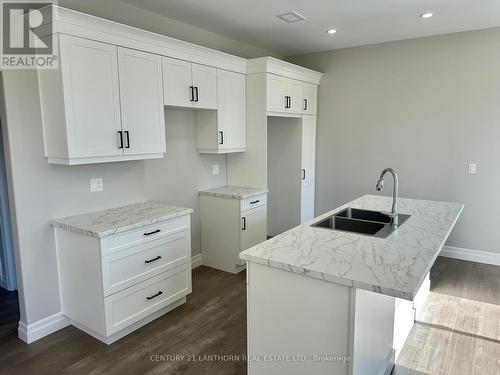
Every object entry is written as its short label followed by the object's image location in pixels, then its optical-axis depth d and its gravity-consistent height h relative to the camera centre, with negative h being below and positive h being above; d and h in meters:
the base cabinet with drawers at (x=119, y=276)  2.51 -1.00
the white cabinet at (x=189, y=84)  3.17 +0.59
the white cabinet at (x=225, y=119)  3.79 +0.29
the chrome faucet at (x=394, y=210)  2.40 -0.48
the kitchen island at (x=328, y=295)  1.58 -0.73
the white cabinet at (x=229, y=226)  3.81 -0.92
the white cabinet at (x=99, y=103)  2.46 +0.33
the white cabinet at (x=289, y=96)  4.08 +0.62
